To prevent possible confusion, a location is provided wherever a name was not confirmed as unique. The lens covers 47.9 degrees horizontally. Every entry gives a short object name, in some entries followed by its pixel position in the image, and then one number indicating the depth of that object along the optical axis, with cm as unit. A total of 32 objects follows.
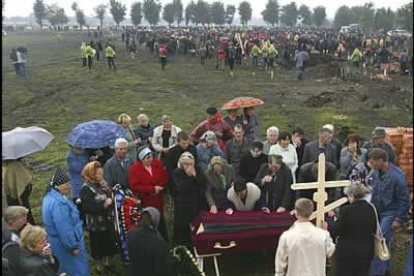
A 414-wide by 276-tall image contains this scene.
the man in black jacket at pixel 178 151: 680
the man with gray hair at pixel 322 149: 699
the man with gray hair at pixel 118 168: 633
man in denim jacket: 548
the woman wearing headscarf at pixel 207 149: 695
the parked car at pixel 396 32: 4666
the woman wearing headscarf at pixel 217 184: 623
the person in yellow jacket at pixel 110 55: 2469
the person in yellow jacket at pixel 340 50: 2948
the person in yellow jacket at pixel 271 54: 2472
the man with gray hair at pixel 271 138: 711
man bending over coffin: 602
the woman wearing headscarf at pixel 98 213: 548
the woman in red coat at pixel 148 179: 621
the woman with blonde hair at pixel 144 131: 814
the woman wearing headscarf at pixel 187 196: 605
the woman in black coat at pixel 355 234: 462
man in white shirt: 421
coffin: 569
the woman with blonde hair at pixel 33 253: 390
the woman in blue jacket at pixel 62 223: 491
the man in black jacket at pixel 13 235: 384
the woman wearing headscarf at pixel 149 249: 430
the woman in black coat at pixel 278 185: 621
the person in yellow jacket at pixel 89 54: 2536
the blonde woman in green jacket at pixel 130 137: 759
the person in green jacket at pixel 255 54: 2569
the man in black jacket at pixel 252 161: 666
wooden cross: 533
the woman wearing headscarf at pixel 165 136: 786
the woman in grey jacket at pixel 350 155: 683
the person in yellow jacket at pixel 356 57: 2542
